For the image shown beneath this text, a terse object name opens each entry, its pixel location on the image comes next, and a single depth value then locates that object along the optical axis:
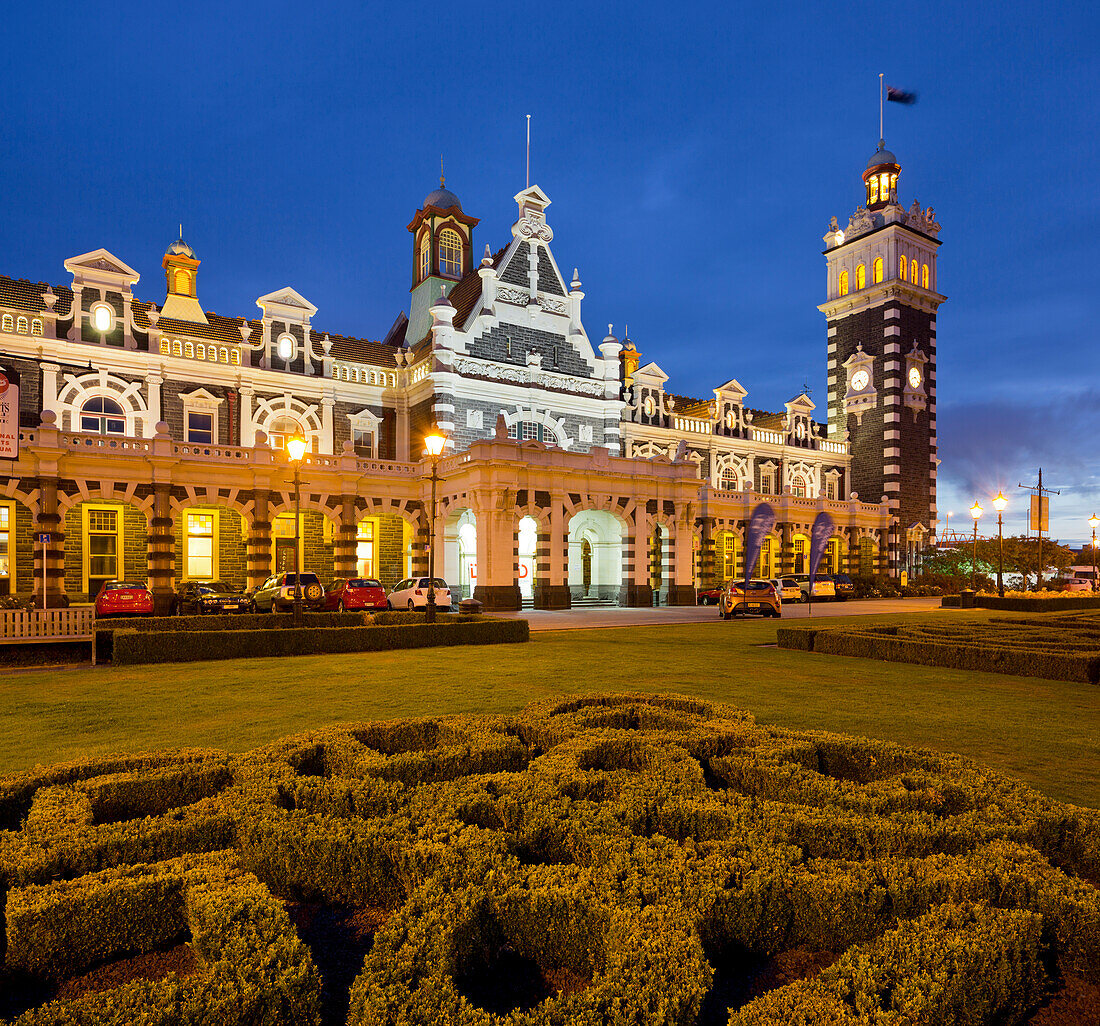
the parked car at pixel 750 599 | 29.78
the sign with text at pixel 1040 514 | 32.88
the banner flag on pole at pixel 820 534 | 27.66
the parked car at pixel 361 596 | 28.12
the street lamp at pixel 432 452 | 20.02
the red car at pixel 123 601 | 23.73
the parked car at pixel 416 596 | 30.08
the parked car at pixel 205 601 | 26.91
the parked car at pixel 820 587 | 42.81
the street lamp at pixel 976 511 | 38.34
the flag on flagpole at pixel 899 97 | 59.53
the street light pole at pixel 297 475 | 18.92
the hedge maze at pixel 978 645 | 13.58
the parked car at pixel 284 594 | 26.89
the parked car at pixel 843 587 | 45.31
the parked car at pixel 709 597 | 41.44
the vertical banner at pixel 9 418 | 11.09
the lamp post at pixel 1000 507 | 33.50
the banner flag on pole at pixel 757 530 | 25.62
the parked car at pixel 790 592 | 41.22
